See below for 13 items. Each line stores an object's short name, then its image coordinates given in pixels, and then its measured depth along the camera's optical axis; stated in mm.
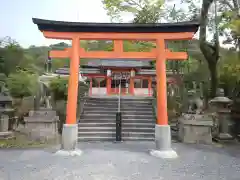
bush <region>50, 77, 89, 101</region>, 15228
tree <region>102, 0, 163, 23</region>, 17672
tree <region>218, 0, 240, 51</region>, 9535
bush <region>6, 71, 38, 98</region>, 16016
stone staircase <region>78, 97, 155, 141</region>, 10359
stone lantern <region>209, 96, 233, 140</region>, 10203
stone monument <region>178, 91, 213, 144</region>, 9781
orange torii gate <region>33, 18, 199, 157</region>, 7684
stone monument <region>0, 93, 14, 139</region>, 9877
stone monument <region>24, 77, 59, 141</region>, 9859
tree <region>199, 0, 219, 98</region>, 12148
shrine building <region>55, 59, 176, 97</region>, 18672
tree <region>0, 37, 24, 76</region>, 23297
